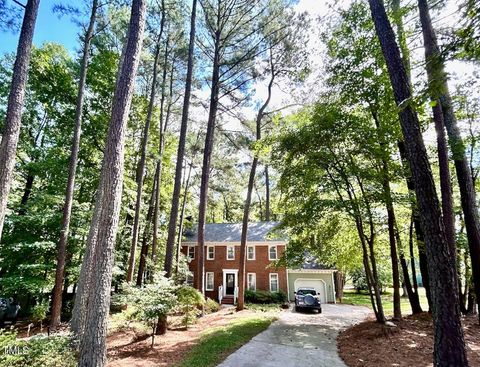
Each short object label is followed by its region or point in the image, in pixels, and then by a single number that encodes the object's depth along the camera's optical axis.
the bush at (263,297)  19.64
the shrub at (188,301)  9.60
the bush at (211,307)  14.81
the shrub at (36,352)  5.01
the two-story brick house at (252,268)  22.08
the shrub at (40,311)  11.39
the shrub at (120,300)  8.13
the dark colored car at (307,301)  15.16
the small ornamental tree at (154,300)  7.70
